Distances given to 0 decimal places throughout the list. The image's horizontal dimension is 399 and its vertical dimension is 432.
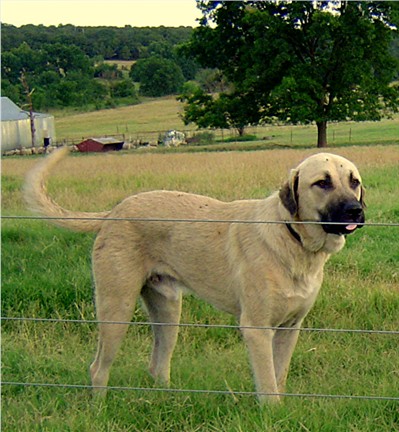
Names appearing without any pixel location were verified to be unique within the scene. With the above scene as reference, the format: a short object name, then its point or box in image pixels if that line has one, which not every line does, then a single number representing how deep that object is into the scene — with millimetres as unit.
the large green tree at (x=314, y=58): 30125
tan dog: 3773
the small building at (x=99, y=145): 34281
